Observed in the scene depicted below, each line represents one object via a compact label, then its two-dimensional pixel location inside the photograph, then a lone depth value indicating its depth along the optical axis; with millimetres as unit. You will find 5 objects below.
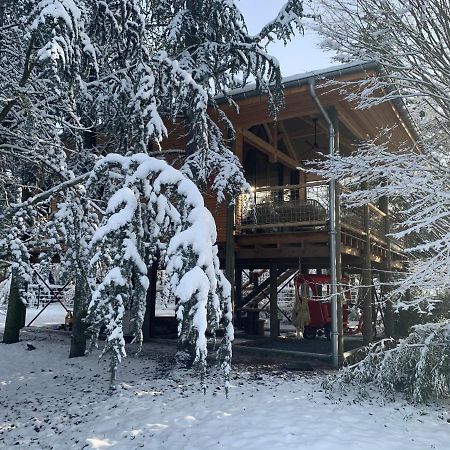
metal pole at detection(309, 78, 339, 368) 8945
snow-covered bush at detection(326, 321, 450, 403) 6859
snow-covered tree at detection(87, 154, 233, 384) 2893
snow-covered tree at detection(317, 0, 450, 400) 7191
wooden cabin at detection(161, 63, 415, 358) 9555
